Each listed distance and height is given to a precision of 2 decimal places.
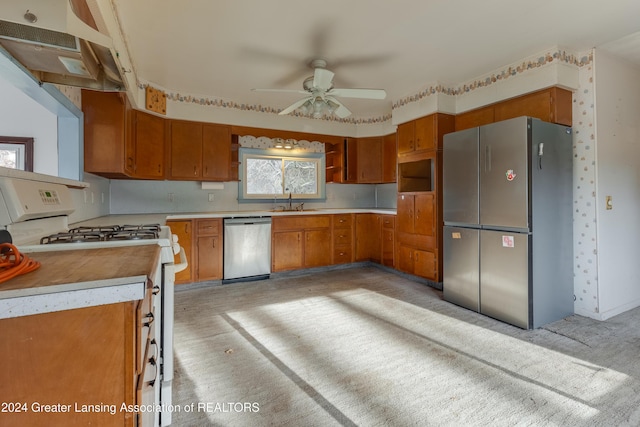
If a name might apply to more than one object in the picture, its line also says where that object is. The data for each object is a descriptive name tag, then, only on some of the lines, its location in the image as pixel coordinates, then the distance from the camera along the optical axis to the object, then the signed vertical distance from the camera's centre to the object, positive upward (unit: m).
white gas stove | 1.26 -0.09
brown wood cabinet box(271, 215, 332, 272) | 4.27 -0.37
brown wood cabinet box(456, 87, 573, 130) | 2.80 +1.06
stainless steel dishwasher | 3.94 -0.42
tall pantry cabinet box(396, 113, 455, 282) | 3.67 +0.26
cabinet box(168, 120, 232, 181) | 3.93 +0.87
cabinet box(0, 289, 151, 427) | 0.65 -0.32
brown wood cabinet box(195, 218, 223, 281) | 3.79 -0.41
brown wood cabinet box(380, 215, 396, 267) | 4.48 -0.35
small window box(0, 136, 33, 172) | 2.47 +0.56
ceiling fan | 2.84 +1.21
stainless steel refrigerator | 2.54 -0.05
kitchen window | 4.67 +0.67
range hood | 1.08 +0.73
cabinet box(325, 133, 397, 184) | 5.00 +0.92
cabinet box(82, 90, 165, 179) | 2.64 +0.75
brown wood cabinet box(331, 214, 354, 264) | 4.71 -0.33
